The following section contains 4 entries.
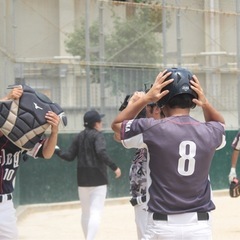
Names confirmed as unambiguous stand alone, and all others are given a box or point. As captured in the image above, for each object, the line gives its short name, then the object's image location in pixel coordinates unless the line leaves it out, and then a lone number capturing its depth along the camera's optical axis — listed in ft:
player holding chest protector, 41.75
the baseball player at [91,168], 68.49
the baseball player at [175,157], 31.42
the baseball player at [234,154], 75.04
